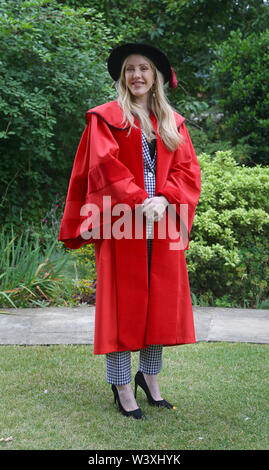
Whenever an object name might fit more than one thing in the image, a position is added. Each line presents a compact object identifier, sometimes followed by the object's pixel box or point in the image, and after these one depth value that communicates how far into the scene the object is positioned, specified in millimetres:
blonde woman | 2854
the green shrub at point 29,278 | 5234
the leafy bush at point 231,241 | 5324
